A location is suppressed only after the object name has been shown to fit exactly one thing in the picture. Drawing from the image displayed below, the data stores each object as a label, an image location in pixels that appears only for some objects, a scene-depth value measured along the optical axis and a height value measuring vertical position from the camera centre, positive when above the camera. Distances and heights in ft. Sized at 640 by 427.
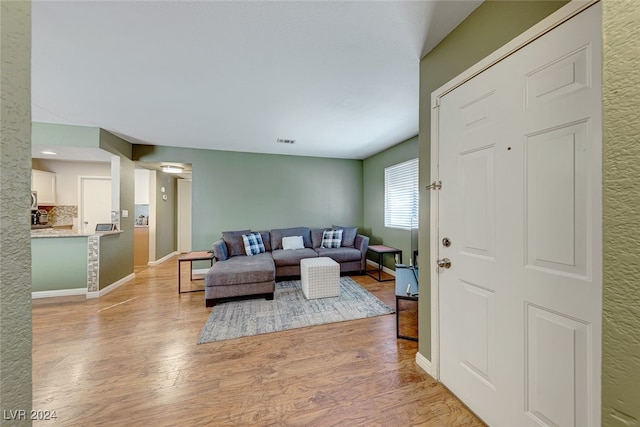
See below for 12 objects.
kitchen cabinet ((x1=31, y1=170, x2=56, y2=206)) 14.87 +1.69
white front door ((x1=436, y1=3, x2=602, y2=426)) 3.20 -0.30
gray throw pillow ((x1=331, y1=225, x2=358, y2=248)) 16.35 -1.57
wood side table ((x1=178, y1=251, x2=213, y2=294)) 11.99 -2.33
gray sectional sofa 10.40 -2.50
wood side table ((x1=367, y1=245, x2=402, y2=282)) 13.78 -2.19
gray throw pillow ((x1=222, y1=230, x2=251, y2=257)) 14.29 -1.77
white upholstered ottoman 11.03 -3.15
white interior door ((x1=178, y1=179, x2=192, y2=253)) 21.93 -0.29
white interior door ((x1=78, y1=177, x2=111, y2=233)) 16.48 +0.80
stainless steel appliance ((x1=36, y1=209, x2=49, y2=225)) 15.23 -0.28
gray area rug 8.22 -4.01
